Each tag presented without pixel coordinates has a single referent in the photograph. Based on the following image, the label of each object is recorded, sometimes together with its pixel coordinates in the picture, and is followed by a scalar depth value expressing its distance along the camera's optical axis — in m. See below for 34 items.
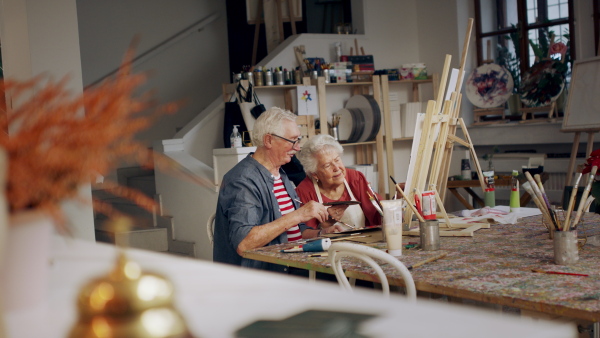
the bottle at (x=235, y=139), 6.28
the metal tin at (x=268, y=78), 7.04
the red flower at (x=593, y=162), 2.75
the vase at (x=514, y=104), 7.66
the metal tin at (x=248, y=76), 6.95
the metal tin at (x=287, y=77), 7.14
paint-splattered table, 1.90
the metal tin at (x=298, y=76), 7.18
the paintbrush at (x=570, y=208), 2.36
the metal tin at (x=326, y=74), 7.37
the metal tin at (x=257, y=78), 7.00
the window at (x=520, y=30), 7.41
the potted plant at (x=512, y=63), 7.70
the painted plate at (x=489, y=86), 7.57
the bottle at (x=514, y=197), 3.78
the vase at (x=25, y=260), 0.66
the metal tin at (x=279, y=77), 7.09
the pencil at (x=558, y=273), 2.14
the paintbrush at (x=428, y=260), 2.42
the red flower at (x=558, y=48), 7.19
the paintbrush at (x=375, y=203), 3.18
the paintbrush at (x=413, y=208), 2.90
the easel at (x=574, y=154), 6.16
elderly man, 3.16
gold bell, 0.62
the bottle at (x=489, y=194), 3.95
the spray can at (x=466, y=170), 6.71
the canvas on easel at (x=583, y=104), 6.11
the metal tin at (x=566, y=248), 2.30
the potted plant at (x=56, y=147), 0.63
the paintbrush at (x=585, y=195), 2.43
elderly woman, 3.86
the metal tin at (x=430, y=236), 2.73
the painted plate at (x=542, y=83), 7.09
